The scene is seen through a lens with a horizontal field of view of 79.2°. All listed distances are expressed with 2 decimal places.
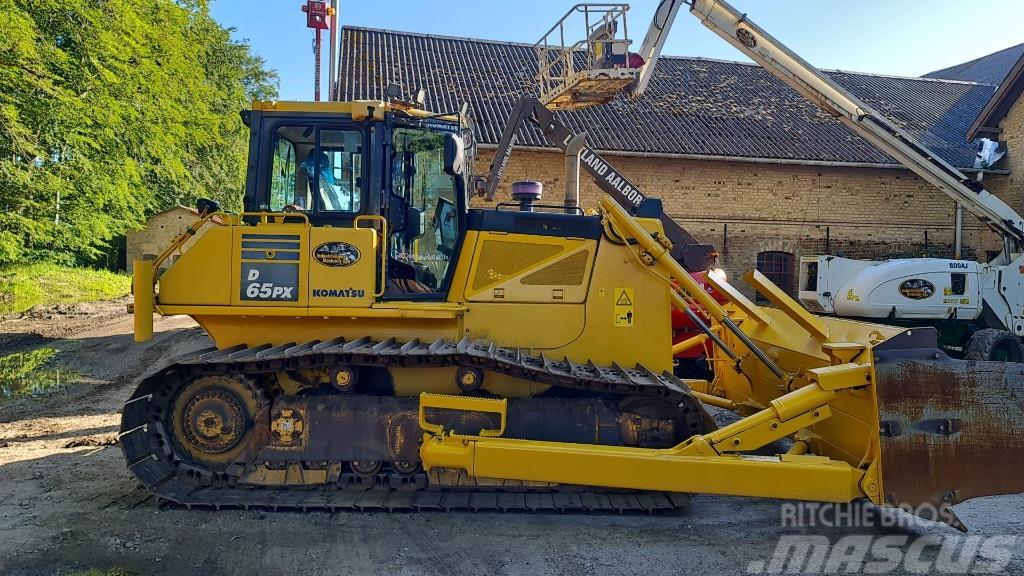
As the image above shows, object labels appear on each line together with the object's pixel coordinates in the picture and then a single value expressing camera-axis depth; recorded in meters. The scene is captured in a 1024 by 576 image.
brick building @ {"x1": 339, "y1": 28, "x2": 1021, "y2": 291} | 15.37
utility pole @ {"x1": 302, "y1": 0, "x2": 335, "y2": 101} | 19.92
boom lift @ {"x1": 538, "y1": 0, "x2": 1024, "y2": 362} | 9.56
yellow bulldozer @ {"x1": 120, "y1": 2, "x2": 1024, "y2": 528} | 3.84
